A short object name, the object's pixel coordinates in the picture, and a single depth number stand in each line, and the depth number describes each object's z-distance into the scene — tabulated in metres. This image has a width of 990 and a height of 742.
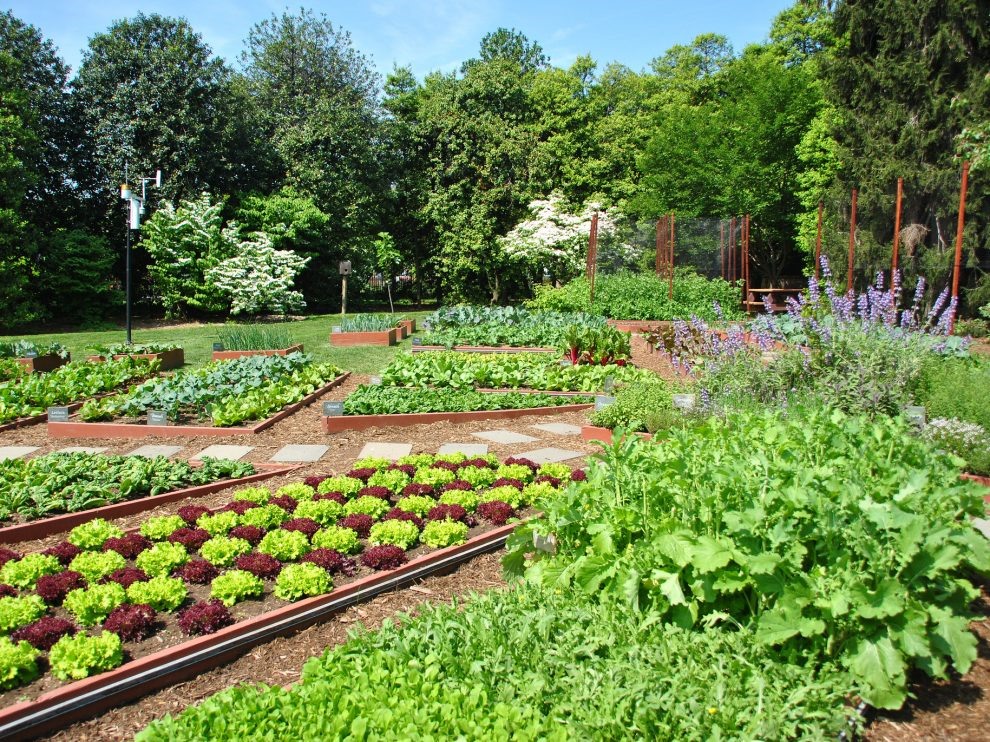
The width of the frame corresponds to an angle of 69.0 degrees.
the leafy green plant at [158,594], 3.33
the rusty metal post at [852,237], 11.94
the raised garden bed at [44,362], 10.45
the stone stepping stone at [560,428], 7.04
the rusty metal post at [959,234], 9.83
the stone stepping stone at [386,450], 6.25
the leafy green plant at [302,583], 3.45
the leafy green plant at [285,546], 3.88
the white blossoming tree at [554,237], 23.45
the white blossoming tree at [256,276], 20.86
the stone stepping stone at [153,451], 6.37
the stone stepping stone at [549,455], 6.02
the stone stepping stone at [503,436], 6.73
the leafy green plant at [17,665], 2.71
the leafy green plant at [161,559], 3.68
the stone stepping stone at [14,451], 6.44
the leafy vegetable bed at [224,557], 3.03
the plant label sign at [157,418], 7.03
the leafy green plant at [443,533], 4.04
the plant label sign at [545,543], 3.29
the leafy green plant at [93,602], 3.19
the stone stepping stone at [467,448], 6.28
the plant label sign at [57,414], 7.16
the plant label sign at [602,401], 6.80
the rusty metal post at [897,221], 10.65
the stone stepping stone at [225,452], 6.27
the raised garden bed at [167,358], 10.83
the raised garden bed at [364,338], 13.96
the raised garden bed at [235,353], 11.25
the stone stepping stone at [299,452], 6.21
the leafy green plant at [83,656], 2.76
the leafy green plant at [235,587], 3.41
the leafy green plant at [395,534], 4.05
